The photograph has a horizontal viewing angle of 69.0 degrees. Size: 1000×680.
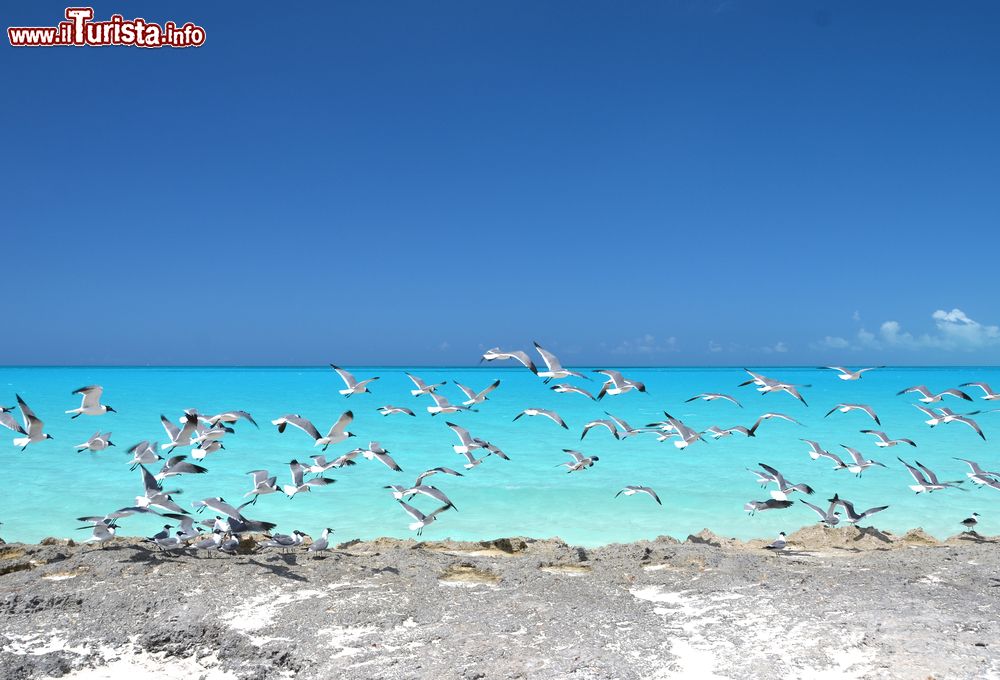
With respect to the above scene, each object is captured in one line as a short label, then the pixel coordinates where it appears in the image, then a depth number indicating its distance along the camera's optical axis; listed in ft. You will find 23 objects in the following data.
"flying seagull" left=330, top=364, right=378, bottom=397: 43.91
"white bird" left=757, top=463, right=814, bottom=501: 36.96
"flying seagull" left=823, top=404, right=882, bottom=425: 48.02
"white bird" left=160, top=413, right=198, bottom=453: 34.45
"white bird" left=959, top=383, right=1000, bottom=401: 45.27
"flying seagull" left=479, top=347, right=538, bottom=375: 36.83
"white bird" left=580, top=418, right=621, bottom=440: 44.95
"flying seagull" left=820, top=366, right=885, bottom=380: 45.25
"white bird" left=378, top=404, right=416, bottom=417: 45.34
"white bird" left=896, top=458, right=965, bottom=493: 38.70
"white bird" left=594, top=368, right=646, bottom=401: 40.91
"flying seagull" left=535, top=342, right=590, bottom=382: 39.71
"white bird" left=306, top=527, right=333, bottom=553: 29.76
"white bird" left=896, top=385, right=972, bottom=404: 46.25
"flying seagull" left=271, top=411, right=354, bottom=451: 38.24
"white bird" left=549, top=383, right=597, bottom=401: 42.62
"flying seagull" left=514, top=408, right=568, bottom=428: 43.55
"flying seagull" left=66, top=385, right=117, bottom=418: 39.11
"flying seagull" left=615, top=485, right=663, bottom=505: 42.19
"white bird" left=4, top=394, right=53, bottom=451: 35.32
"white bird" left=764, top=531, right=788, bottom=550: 33.19
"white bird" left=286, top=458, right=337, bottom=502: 34.45
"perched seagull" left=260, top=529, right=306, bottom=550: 28.22
